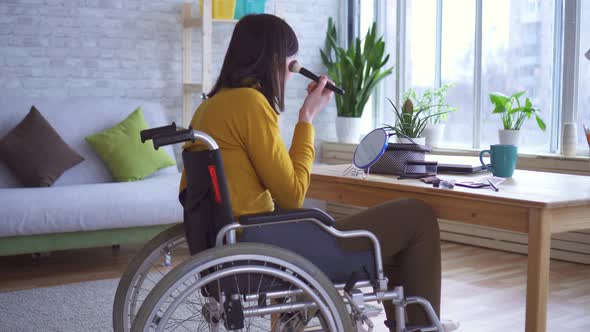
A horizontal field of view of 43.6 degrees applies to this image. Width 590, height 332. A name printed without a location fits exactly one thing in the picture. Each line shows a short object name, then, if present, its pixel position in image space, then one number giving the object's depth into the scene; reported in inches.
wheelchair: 62.6
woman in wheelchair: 69.9
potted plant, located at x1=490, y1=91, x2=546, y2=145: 163.2
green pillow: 164.6
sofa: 136.4
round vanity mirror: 86.0
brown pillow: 155.9
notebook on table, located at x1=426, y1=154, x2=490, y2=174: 94.0
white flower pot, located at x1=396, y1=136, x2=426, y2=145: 111.1
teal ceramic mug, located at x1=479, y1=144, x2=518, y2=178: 90.0
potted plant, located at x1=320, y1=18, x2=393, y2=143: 200.8
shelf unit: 179.9
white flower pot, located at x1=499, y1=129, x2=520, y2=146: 163.8
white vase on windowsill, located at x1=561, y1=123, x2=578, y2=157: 152.5
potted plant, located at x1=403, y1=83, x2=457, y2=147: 186.5
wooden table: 71.8
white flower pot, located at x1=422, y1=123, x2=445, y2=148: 186.2
